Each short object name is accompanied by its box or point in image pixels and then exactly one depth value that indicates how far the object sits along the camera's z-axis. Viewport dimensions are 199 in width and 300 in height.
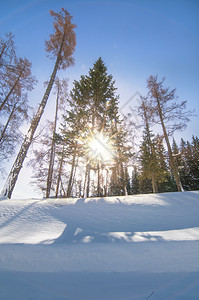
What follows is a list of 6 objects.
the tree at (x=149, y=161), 11.69
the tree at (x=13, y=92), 6.51
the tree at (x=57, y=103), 9.77
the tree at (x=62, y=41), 6.87
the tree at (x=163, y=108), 7.46
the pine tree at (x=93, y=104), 8.30
